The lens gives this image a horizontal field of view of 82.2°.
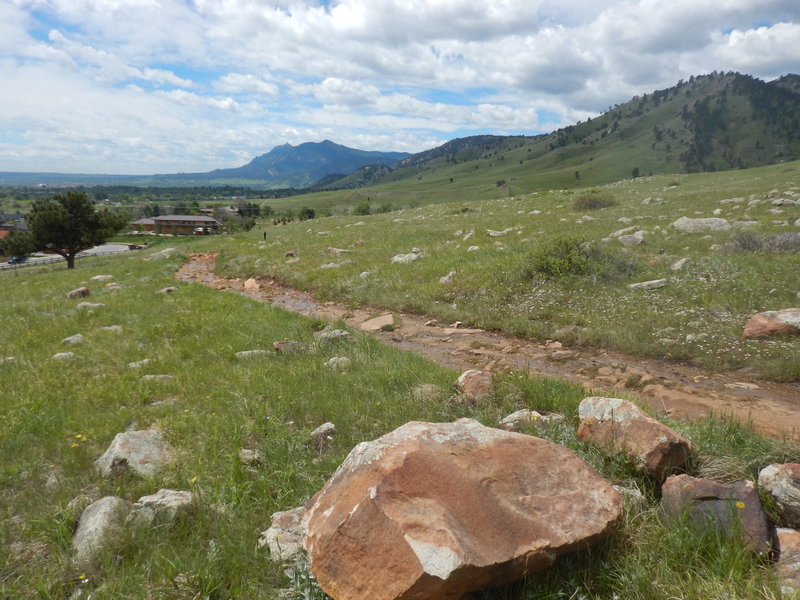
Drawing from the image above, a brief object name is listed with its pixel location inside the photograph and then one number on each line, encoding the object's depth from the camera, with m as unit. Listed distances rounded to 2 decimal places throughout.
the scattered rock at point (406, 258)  18.67
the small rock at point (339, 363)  8.33
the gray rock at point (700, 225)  18.22
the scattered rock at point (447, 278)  14.99
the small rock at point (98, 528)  3.66
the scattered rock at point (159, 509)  3.96
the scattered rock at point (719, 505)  3.32
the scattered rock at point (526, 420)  5.43
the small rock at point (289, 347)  9.25
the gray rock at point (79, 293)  16.50
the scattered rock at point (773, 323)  8.70
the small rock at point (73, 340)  10.00
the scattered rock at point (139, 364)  8.41
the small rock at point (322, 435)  5.61
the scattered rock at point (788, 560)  2.87
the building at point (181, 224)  167.00
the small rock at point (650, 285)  12.00
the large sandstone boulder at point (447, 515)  2.99
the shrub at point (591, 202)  30.08
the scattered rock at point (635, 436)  4.31
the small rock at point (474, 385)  6.50
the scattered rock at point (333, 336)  9.81
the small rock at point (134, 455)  4.85
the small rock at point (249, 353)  9.02
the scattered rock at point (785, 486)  3.47
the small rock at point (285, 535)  3.63
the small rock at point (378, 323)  12.27
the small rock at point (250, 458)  5.17
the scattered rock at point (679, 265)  13.09
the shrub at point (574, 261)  13.30
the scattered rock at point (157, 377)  7.68
